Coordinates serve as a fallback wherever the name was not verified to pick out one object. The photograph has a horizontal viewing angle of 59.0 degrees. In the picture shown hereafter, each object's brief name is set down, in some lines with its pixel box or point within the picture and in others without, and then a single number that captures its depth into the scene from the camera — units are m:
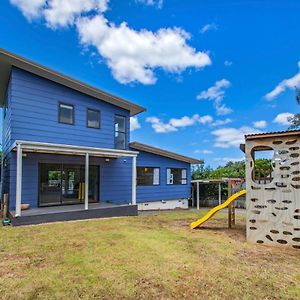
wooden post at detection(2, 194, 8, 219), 9.58
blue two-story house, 10.20
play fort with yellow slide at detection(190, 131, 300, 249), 6.36
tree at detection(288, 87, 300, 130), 18.69
